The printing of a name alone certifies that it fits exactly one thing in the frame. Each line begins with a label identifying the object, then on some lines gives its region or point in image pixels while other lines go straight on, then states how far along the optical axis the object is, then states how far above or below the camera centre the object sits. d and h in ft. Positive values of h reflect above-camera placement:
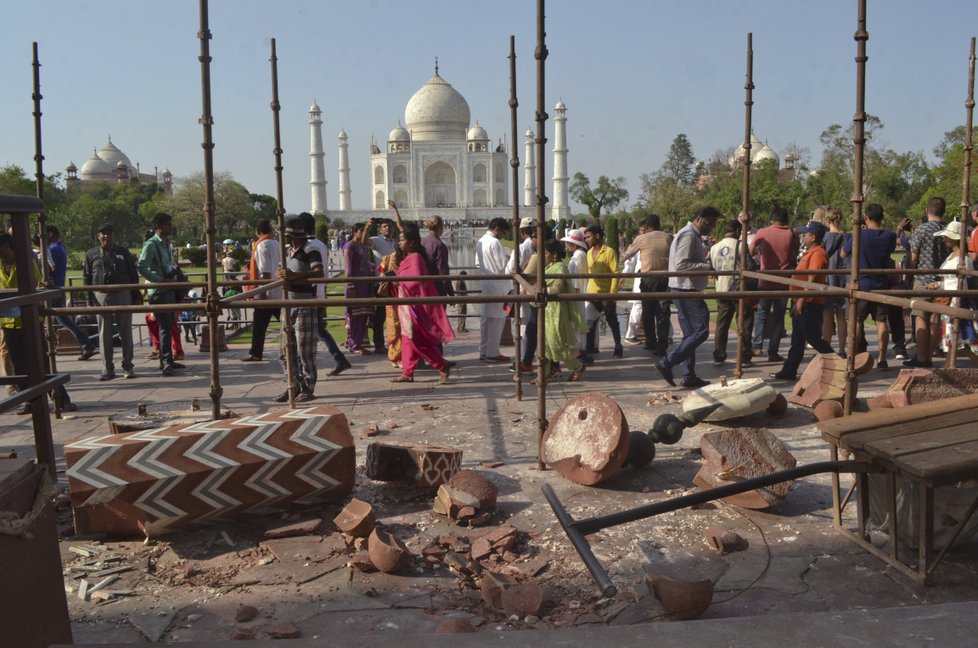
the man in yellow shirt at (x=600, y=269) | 27.68 -0.22
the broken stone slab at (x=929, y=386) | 17.54 -2.74
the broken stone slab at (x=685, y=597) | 9.62 -3.89
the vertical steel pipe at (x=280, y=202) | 19.98 +1.57
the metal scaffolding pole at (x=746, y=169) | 20.72 +2.25
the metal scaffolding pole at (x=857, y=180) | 14.32 +1.36
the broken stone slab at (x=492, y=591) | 10.05 -3.97
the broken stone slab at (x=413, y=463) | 13.99 -3.35
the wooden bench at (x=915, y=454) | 10.01 -2.46
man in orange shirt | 22.79 -1.99
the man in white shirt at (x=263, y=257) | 26.50 +0.35
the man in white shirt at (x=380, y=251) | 29.91 +0.55
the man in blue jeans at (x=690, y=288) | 21.79 -0.79
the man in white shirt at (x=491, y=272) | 27.53 -0.26
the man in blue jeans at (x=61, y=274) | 26.91 -0.08
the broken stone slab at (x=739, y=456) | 13.80 -3.29
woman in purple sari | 29.09 -0.65
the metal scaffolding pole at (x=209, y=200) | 14.82 +1.26
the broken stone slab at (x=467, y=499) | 12.91 -3.65
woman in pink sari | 23.88 -1.82
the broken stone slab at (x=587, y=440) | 14.24 -3.13
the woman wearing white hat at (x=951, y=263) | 24.18 -0.20
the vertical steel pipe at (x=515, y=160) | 19.41 +2.55
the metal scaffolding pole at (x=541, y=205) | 14.89 +1.06
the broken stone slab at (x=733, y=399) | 17.94 -3.00
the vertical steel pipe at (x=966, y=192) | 20.29 +1.63
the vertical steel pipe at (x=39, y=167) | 19.92 +2.51
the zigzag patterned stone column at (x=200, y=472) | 12.19 -3.03
